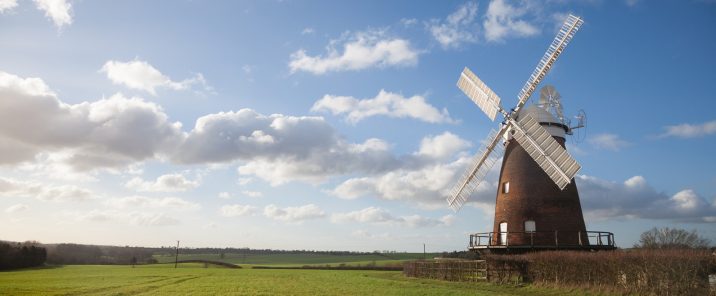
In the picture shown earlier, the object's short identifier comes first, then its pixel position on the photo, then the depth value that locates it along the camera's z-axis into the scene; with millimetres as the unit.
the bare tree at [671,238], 59656
